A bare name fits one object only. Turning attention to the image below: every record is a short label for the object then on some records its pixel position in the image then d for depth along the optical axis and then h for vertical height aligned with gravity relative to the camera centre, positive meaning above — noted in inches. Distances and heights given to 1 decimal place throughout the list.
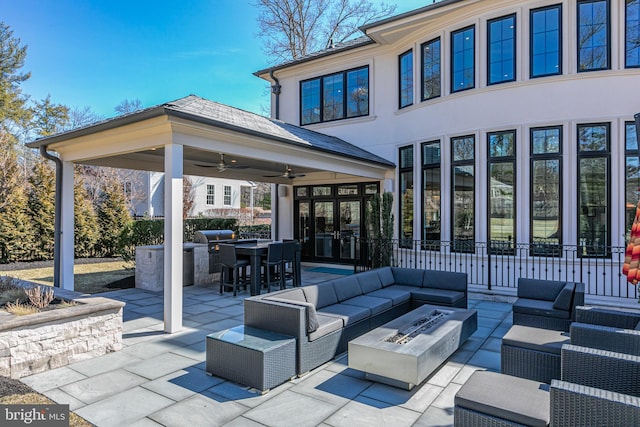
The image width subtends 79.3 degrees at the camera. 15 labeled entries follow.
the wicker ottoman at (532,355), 140.4 -53.1
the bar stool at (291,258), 338.6 -41.1
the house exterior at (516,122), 301.6 +78.9
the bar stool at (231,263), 314.2 -42.2
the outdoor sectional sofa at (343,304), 158.4 -49.4
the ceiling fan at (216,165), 368.3 +46.6
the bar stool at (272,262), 324.3 -42.8
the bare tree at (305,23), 713.0 +354.5
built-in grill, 374.9 -28.6
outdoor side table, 141.6 -55.6
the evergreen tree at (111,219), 573.6 -11.3
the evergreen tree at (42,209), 499.8 +3.1
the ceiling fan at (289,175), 418.3 +43.3
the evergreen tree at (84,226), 541.6 -20.5
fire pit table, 140.5 -52.6
